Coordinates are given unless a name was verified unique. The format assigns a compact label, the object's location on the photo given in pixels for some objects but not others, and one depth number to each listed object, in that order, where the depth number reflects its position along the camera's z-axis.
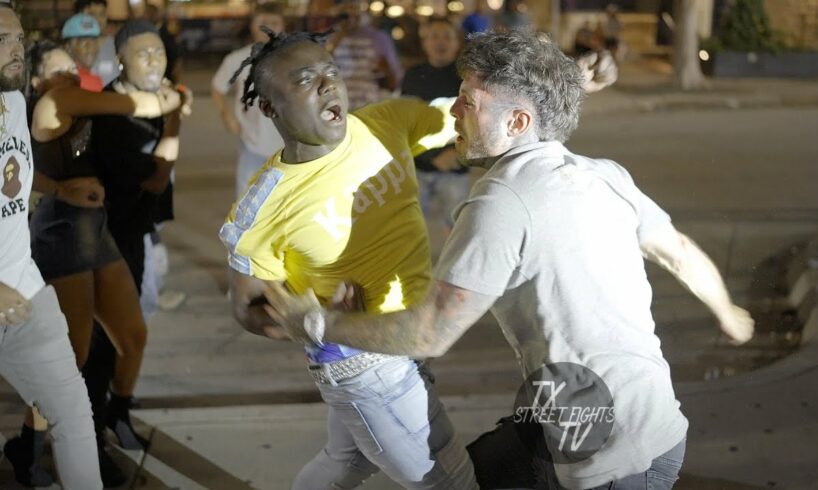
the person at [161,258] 4.61
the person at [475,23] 7.59
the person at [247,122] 6.45
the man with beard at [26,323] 3.02
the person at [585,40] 17.70
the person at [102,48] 6.19
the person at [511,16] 10.71
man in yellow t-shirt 2.55
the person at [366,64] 7.14
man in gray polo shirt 2.18
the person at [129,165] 4.06
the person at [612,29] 20.14
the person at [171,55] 5.92
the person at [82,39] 5.28
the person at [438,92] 5.93
